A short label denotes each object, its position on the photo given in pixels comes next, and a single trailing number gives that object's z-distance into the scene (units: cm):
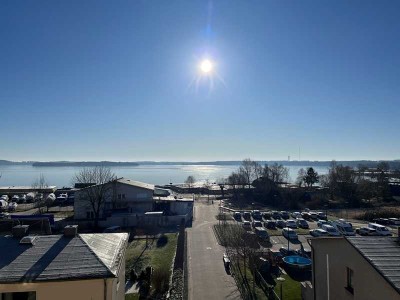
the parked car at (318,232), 3179
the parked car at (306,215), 4209
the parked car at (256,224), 3595
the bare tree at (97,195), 3835
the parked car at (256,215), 4126
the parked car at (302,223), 3650
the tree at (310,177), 6750
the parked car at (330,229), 3225
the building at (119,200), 3941
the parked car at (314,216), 4147
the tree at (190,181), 9558
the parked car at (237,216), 4091
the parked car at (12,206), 4797
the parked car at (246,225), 3375
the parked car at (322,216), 4128
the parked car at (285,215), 4214
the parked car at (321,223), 3611
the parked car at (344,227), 3288
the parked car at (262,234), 2982
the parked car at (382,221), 3814
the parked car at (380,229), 3228
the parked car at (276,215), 4190
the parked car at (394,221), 3748
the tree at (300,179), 6730
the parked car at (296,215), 4197
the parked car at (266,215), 4199
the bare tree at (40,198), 4993
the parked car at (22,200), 5604
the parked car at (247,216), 4172
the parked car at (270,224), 3621
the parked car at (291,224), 3594
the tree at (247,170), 7486
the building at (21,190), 6250
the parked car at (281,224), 3654
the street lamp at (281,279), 1989
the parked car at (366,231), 3266
